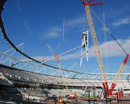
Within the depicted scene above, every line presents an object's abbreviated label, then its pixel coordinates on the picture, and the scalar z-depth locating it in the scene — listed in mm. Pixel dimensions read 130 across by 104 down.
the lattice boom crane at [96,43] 87662
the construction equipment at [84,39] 78438
